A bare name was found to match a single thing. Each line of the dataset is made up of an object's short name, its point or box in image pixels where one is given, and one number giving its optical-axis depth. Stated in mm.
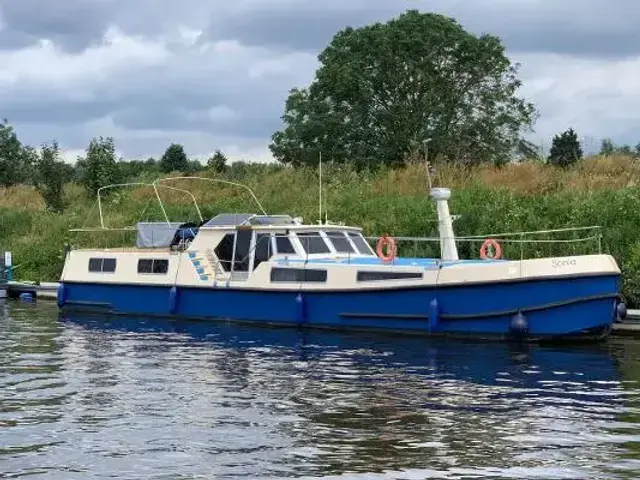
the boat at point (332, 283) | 19031
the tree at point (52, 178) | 42375
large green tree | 51438
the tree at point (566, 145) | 43781
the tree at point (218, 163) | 46197
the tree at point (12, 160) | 66938
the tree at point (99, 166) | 45094
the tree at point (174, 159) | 73438
